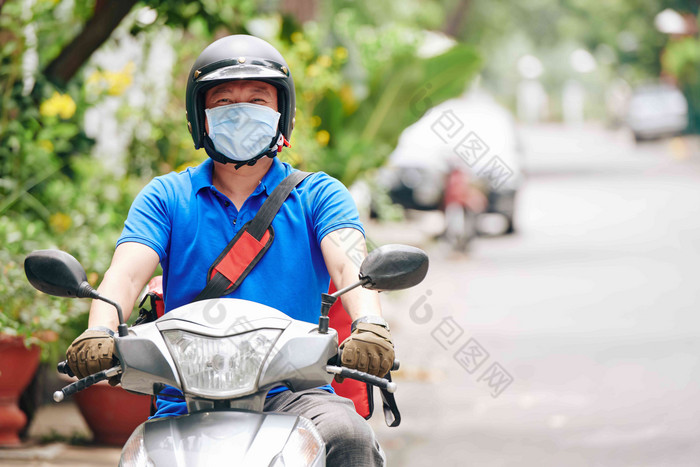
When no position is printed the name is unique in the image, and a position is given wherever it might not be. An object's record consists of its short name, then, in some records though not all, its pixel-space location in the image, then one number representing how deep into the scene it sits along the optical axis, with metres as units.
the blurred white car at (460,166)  34.69
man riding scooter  5.96
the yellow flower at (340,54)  19.64
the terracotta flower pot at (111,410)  11.38
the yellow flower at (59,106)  13.68
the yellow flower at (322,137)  18.47
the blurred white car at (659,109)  71.81
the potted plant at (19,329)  11.02
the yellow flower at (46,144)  13.88
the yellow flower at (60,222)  13.63
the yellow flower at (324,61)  19.36
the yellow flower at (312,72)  19.17
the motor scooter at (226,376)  4.65
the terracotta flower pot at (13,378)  11.10
